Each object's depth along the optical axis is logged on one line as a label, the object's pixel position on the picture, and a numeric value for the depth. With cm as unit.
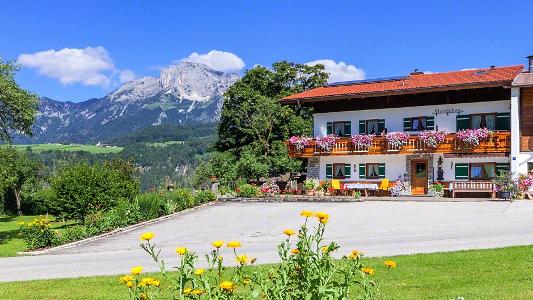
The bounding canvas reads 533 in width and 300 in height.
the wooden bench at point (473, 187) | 2979
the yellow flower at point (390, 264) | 516
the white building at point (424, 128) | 3058
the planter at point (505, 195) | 2788
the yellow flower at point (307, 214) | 527
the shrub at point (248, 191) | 3369
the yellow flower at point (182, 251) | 460
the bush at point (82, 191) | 2938
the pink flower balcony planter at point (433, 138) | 3164
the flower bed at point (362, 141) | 3400
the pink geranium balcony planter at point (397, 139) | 3288
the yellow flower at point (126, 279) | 478
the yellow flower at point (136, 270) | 452
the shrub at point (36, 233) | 1927
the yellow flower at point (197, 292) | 442
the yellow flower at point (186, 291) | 449
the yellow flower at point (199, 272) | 444
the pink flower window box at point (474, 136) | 3052
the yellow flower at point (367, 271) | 504
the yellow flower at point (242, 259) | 471
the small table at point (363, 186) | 3361
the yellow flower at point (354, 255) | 522
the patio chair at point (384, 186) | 3375
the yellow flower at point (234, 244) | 482
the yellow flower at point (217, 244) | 455
